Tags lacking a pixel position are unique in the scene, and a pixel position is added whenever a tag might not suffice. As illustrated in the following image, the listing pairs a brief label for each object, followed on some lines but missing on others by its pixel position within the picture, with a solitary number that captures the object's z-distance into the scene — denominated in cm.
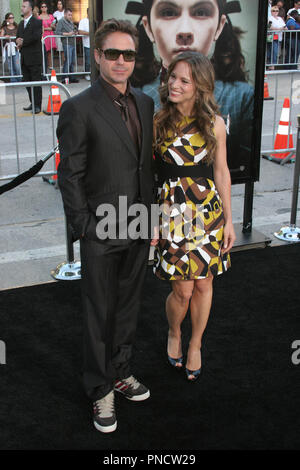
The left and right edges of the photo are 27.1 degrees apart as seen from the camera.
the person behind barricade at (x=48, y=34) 1602
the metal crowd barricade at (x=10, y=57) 1555
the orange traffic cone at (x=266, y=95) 1225
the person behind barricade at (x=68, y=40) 1581
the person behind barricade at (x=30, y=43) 1154
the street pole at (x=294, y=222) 570
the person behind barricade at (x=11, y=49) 1559
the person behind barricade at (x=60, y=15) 1675
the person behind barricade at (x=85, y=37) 1633
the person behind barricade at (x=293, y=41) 1715
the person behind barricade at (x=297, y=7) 1791
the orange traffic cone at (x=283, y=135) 810
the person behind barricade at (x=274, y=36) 1697
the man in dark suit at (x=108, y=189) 283
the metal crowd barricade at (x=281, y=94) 734
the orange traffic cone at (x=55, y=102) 1066
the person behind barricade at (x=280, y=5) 1781
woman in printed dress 321
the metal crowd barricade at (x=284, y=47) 1692
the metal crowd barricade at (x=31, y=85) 599
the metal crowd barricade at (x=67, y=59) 1562
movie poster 455
